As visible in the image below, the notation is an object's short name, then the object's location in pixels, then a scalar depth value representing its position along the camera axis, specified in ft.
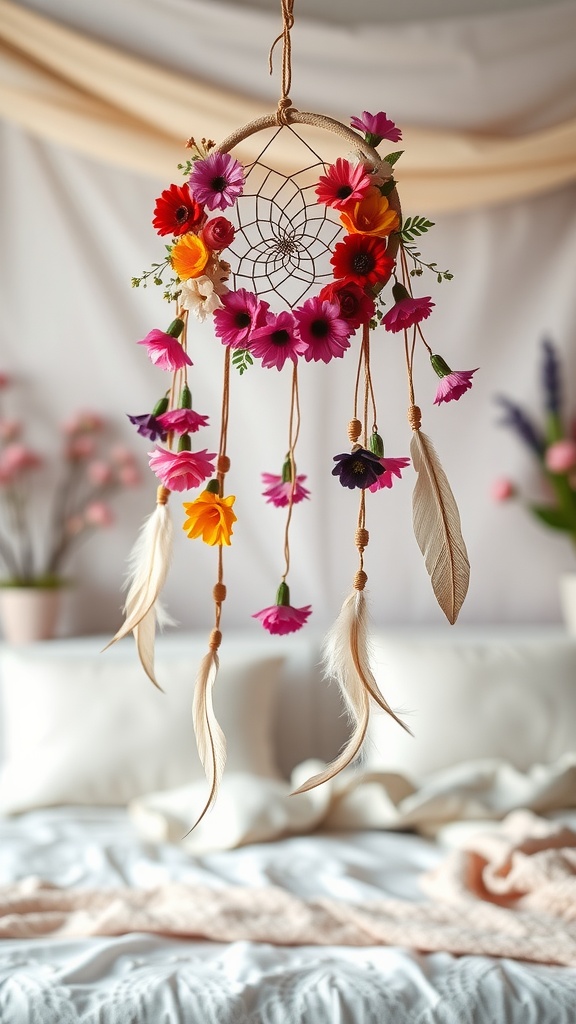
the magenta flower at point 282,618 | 3.50
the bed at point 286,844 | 4.72
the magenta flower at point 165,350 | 3.48
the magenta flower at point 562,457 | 8.71
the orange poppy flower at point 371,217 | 3.31
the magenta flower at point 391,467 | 3.37
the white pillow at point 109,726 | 7.51
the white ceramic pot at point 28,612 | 8.44
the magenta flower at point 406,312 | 3.36
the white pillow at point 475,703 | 7.74
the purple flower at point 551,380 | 9.04
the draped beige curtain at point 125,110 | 8.19
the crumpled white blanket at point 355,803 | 6.86
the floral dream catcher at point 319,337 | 3.30
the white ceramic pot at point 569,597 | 8.77
